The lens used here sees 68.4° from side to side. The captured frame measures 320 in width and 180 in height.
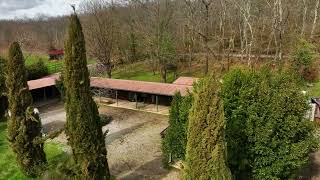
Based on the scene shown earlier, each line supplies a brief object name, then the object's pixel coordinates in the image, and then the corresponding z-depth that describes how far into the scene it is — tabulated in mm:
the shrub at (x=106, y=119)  19428
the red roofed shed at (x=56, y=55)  45963
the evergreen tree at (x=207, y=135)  8020
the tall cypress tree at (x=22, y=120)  12317
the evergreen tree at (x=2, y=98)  20690
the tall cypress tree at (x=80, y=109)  10213
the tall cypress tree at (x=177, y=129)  12328
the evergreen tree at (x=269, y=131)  10337
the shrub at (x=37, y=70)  27030
